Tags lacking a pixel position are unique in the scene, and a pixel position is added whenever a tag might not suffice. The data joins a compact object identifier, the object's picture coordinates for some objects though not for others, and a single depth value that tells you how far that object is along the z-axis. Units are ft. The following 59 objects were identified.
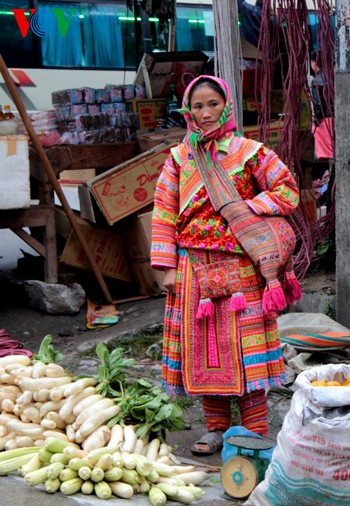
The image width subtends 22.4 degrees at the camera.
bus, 38.14
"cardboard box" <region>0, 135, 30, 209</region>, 22.66
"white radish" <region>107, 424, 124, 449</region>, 12.38
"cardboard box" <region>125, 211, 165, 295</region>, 24.12
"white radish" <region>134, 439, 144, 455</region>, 12.55
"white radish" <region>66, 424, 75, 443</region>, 12.75
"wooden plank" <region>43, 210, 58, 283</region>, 24.04
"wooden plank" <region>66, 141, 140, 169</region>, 25.98
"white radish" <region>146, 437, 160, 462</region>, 12.63
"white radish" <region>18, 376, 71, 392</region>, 13.41
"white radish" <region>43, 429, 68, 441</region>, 12.82
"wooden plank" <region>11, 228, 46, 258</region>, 23.77
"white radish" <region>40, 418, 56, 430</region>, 12.95
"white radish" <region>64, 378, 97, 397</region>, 13.21
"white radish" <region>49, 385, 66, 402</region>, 13.15
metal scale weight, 12.03
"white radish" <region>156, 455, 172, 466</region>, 12.49
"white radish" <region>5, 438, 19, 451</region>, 12.98
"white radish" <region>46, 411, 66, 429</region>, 13.01
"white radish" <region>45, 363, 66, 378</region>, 13.75
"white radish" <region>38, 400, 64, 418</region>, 13.21
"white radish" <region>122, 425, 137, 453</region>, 12.34
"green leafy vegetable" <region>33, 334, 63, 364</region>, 14.49
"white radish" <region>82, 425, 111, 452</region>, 12.38
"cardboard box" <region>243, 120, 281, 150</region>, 25.84
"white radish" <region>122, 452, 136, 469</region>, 11.71
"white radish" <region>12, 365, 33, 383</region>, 13.75
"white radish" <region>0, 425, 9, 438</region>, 13.25
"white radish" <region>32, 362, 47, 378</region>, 13.66
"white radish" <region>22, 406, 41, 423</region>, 13.23
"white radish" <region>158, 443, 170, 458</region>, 12.84
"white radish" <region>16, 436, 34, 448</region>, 12.92
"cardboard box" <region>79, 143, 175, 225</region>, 23.66
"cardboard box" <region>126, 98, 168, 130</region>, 28.07
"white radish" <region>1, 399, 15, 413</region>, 13.51
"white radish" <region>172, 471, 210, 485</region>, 12.12
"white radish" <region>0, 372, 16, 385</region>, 13.80
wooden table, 23.71
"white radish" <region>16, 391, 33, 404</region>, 13.33
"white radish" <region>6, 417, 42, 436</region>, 13.05
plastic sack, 10.30
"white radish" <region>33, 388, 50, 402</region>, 13.29
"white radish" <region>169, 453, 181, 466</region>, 12.81
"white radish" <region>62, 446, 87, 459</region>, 11.84
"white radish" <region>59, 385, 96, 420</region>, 13.03
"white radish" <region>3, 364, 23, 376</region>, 13.93
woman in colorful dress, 13.78
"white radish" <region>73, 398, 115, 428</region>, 12.87
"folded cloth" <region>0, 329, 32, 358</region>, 15.34
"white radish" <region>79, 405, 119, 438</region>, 12.68
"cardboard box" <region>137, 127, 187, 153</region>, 26.20
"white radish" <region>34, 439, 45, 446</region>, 12.92
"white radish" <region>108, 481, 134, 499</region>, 11.35
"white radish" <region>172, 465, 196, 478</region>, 12.31
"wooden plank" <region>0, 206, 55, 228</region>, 23.44
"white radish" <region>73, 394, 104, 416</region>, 13.06
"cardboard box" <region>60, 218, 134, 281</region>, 23.99
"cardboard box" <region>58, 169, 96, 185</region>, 31.82
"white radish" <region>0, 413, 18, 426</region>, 13.35
